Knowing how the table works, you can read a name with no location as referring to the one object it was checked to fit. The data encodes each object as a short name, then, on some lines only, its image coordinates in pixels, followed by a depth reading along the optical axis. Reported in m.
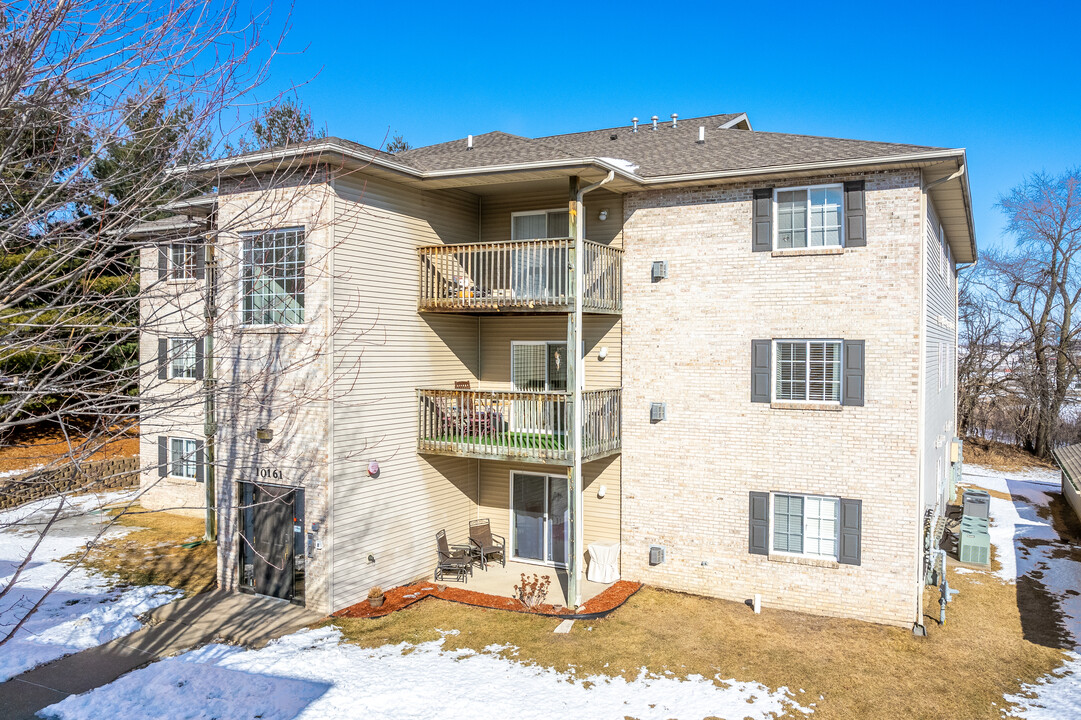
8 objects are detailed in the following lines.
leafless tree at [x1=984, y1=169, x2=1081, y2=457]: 34.31
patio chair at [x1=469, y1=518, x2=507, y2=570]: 15.64
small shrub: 13.36
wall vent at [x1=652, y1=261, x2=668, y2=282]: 14.50
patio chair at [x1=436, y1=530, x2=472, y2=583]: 14.71
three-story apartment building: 12.98
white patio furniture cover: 14.87
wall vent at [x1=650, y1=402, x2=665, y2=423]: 14.57
